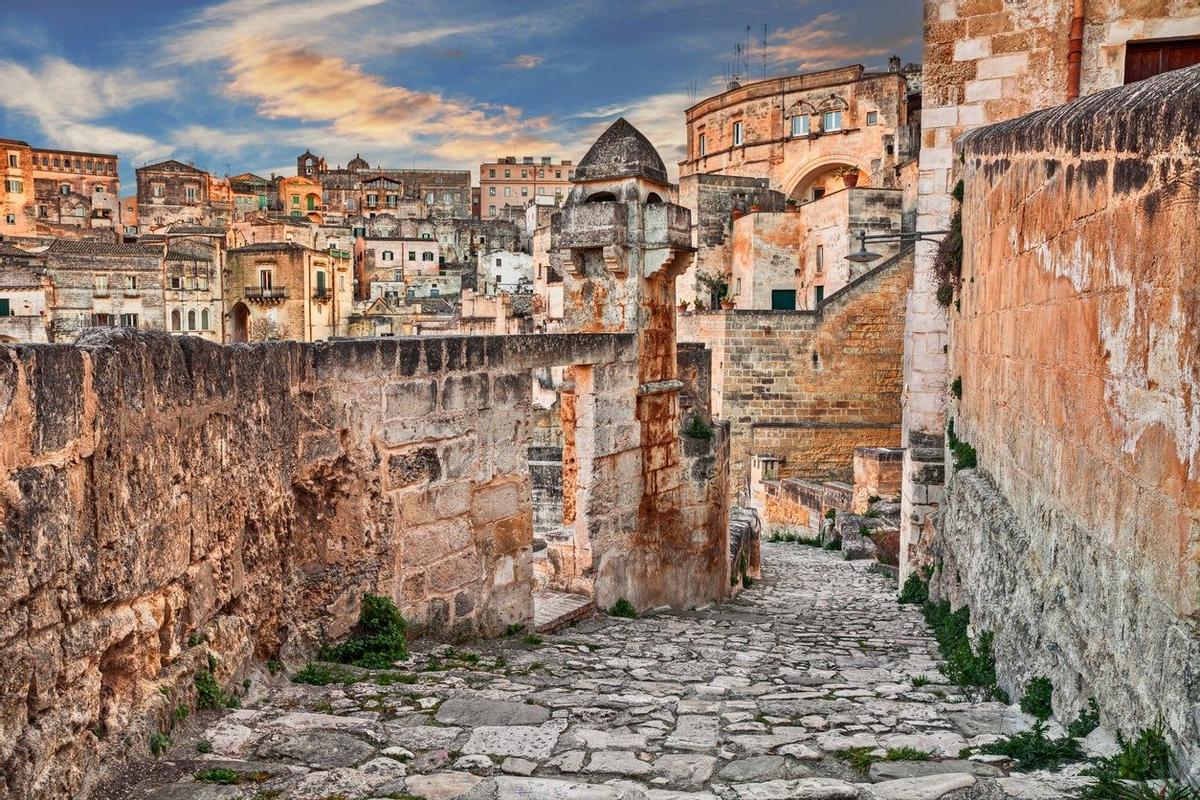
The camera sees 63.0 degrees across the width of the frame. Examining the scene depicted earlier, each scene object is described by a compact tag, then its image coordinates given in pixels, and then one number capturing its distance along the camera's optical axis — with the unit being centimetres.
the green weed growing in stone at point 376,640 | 545
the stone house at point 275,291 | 5316
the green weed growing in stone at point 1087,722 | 380
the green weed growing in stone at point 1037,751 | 367
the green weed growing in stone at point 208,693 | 405
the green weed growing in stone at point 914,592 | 1041
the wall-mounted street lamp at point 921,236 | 1054
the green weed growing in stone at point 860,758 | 394
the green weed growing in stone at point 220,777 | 348
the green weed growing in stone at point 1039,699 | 446
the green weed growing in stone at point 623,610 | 897
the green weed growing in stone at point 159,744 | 357
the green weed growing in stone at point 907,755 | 398
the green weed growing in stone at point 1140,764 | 311
